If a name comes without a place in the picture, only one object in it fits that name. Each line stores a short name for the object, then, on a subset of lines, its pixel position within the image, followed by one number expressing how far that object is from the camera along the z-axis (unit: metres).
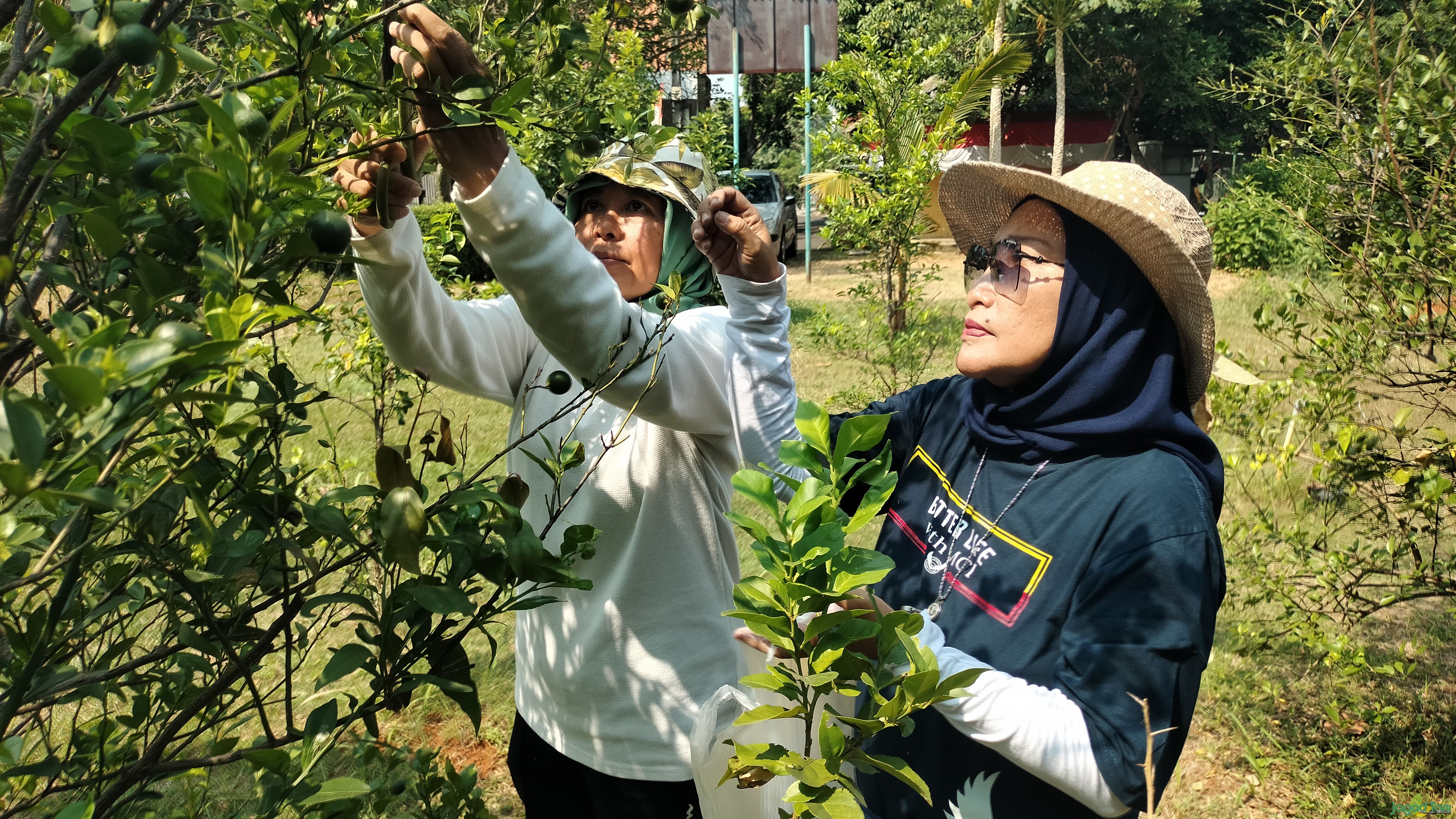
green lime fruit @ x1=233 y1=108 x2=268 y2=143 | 0.74
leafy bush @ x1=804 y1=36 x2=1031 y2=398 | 6.57
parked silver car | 15.88
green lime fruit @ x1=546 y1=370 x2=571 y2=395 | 1.38
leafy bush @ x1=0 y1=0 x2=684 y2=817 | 0.66
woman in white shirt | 1.43
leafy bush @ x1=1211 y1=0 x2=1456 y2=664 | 2.76
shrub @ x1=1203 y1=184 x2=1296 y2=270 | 15.22
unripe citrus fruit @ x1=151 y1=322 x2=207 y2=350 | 0.57
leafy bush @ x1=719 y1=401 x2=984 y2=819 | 0.88
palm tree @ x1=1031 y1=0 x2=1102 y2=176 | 20.39
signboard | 13.96
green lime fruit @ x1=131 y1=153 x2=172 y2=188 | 0.82
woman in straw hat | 1.28
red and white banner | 27.66
